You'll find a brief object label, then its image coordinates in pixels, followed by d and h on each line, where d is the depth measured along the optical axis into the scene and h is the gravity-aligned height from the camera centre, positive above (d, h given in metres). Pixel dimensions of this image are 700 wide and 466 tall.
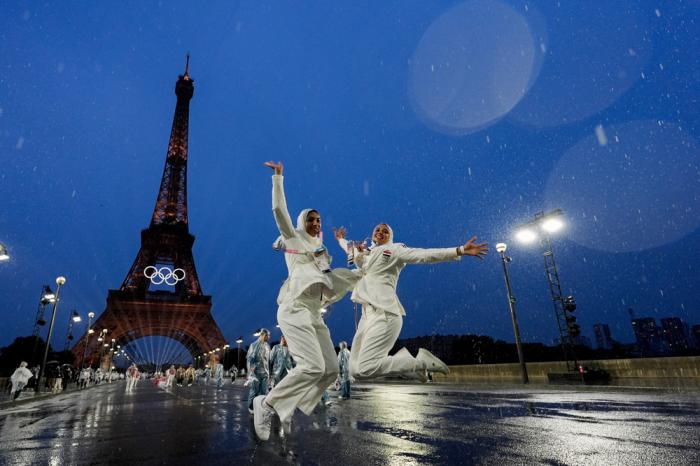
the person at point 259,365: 9.20 +0.31
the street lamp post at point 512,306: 16.73 +2.41
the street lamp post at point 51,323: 19.58 +3.04
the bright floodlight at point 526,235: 19.20 +5.66
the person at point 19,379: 15.64 +0.45
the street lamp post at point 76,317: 30.01 +4.92
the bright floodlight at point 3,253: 14.54 +4.55
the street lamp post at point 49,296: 21.67 +4.59
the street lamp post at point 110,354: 57.59 +4.95
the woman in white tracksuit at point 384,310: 4.48 +0.68
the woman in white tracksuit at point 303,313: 4.09 +0.61
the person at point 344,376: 11.38 -0.03
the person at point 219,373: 26.17 +0.50
